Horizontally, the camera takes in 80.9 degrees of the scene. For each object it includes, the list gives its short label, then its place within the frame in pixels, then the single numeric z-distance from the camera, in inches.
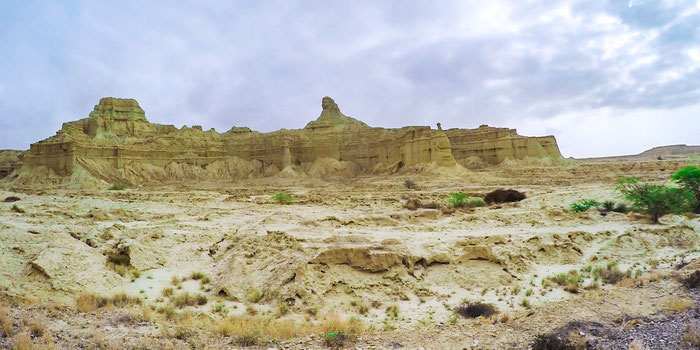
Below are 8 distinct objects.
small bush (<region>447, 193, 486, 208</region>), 831.9
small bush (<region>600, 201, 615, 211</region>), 691.2
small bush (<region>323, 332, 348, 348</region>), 249.2
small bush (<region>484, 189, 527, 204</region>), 940.7
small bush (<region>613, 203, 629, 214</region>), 680.4
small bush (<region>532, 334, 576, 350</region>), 223.6
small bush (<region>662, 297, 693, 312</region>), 270.8
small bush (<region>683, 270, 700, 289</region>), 311.4
